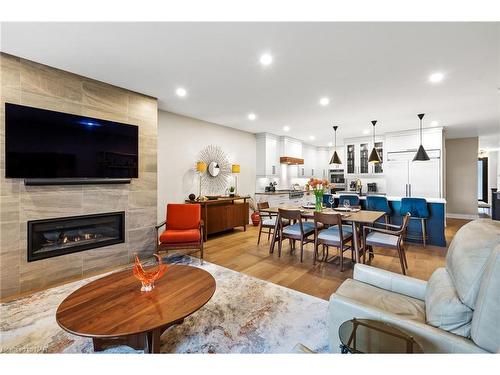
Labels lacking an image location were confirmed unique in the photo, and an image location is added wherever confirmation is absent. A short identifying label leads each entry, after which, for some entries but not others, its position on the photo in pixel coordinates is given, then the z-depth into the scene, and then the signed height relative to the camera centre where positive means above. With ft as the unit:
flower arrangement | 12.78 -0.09
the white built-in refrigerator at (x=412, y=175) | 19.16 +1.00
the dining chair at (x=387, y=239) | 9.76 -2.34
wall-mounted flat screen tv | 8.57 +1.81
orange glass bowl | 5.90 -2.33
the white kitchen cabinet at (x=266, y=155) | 22.47 +3.21
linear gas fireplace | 9.15 -2.08
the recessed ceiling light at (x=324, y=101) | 13.05 +5.02
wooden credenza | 16.08 -2.03
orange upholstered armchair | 11.23 -2.24
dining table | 10.52 -1.43
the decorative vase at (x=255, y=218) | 21.22 -2.89
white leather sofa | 3.28 -2.17
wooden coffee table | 4.53 -2.71
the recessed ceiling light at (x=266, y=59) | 8.39 +4.84
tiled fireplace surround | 8.48 -0.31
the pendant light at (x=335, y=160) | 17.60 +2.09
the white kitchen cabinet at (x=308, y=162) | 28.71 +3.27
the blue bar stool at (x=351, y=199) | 16.19 -0.87
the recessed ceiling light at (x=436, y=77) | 9.83 +4.84
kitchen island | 14.38 -2.30
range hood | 24.03 +2.86
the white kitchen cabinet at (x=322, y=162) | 31.22 +3.42
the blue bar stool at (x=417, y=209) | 14.11 -1.38
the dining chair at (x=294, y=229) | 11.82 -2.31
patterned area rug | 5.79 -4.00
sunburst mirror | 18.11 +1.40
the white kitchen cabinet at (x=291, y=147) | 24.29 +4.40
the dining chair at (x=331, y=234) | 10.45 -2.30
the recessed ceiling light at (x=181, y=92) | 11.73 +5.03
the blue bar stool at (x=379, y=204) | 15.12 -1.20
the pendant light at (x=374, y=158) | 16.38 +2.09
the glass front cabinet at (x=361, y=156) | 22.76 +3.17
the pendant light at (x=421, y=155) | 14.91 +2.07
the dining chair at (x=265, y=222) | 14.01 -2.20
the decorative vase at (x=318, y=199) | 12.75 -0.68
